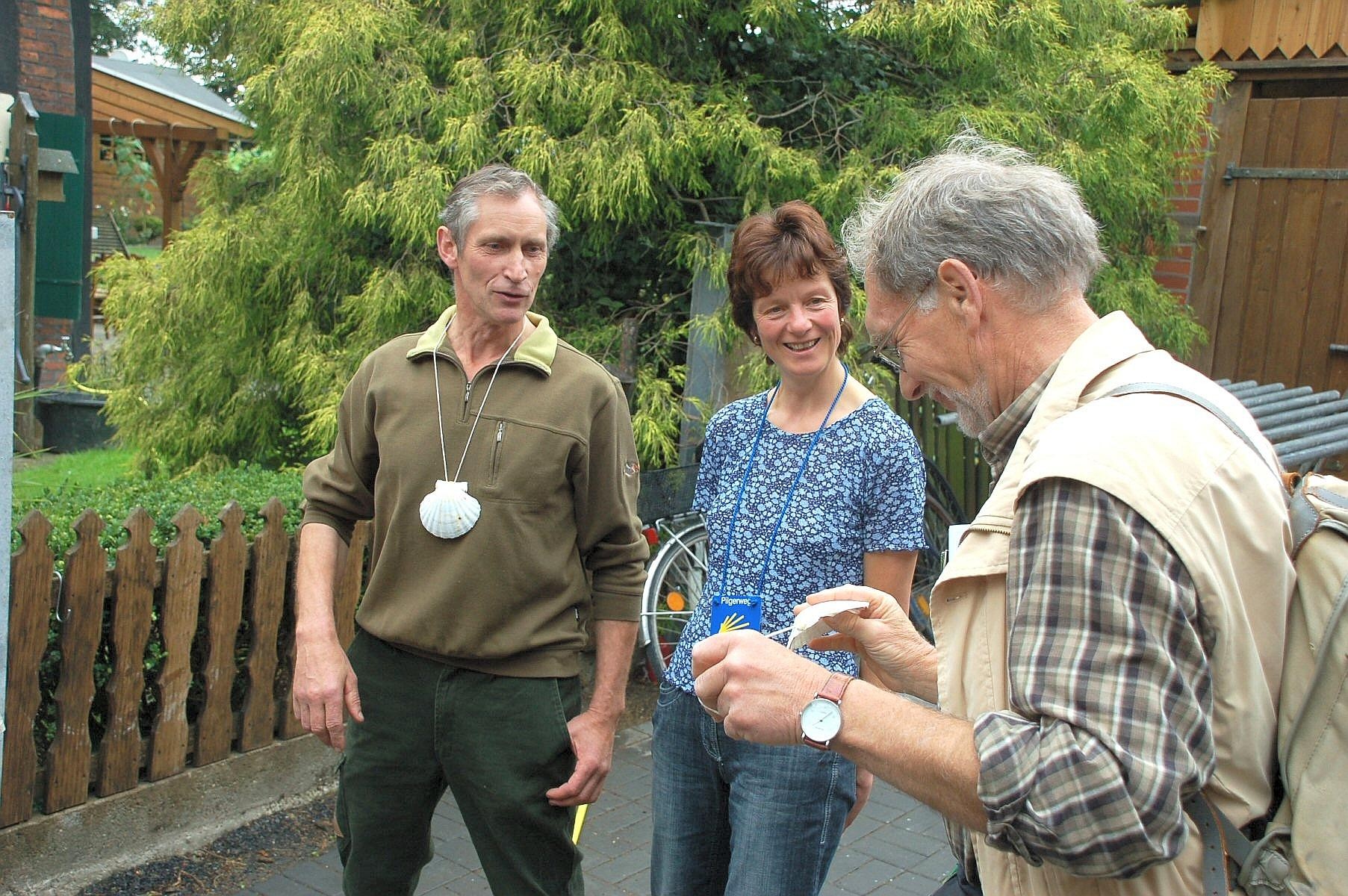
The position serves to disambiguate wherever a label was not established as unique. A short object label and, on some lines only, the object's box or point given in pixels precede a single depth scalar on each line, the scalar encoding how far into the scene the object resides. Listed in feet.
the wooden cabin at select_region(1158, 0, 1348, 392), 25.75
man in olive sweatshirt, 8.86
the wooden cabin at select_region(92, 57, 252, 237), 81.87
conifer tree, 17.10
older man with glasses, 4.29
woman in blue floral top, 8.18
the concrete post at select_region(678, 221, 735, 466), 17.58
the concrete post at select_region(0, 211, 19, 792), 8.36
